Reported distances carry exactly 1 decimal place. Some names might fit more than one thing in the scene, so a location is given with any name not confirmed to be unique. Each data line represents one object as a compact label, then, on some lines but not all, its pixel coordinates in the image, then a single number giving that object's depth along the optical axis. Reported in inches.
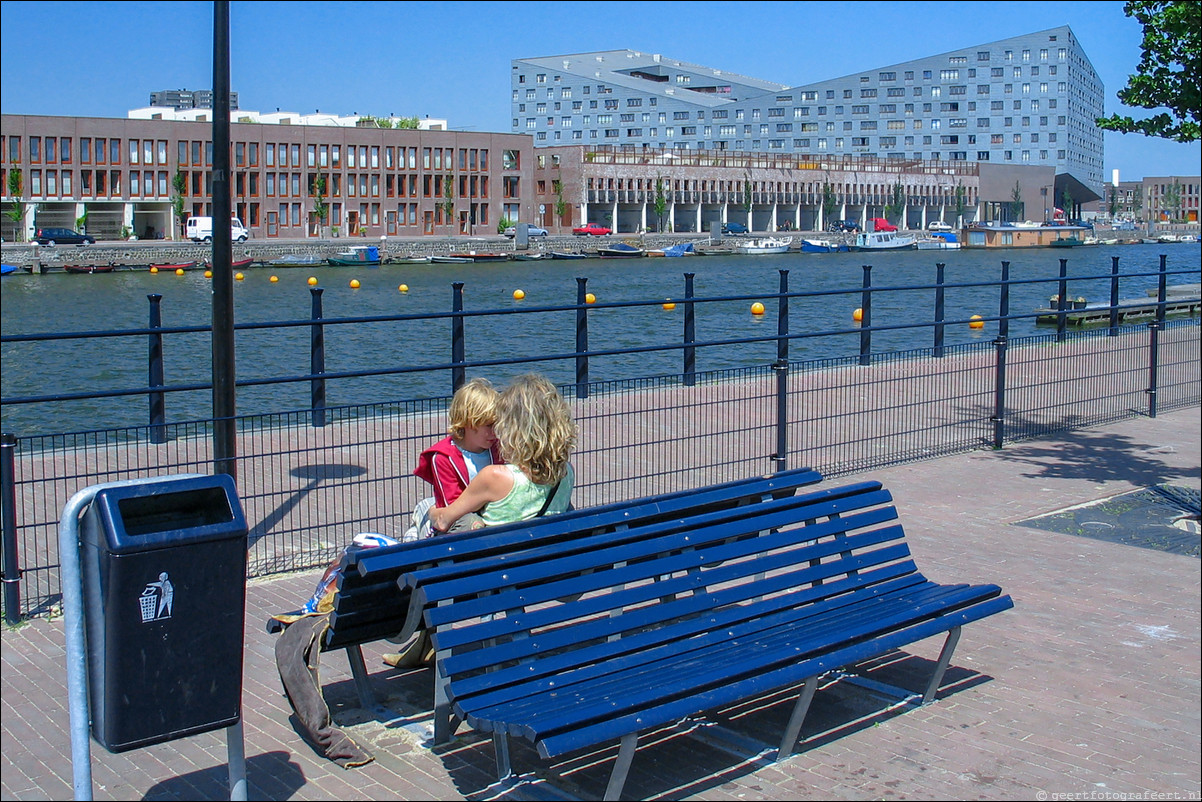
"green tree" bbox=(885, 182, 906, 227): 5964.6
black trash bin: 151.7
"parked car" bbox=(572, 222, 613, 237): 4790.8
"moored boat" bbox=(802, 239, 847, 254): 4630.9
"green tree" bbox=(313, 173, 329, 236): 4318.4
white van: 3804.1
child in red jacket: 215.0
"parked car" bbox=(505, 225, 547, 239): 4426.2
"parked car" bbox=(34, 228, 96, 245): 3543.3
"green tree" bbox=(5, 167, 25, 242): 3774.6
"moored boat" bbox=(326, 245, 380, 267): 3585.1
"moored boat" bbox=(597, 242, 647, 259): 4210.1
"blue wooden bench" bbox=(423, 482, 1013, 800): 172.2
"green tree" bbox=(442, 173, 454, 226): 4658.0
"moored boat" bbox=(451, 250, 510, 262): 3818.9
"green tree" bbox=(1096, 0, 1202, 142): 390.3
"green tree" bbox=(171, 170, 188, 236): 4055.1
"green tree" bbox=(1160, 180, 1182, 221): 7767.2
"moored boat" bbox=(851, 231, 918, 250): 4729.3
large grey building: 5885.8
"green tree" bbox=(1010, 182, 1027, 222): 5989.2
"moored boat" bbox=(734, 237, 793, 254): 4542.3
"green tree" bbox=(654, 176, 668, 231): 5142.7
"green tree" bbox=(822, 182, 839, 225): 5767.7
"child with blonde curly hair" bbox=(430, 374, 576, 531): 205.8
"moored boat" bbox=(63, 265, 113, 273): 3265.3
